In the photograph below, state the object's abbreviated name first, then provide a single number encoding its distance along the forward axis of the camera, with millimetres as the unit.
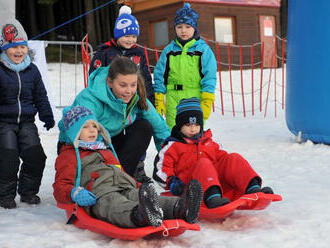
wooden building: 15531
